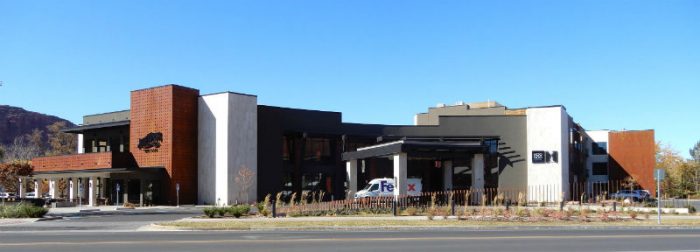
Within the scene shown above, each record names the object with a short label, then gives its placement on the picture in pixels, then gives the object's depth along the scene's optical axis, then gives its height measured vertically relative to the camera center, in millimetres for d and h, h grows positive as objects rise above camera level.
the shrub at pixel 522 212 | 29816 -1976
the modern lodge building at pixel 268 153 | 54688 +1167
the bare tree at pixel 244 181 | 54406 -1019
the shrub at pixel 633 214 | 30961 -2153
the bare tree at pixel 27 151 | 106344 +2861
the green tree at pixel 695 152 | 108869 +2371
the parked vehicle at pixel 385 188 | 46638 -1386
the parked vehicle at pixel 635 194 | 59162 -2472
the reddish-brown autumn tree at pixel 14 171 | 63125 -209
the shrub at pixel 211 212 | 32562 -2048
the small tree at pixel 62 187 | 69531 -1860
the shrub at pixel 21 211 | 33656 -2085
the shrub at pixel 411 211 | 33656 -2135
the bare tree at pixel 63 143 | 96375 +3599
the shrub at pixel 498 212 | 30550 -2007
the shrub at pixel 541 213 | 30309 -2027
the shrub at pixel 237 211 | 32875 -2025
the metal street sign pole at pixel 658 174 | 30002 -320
